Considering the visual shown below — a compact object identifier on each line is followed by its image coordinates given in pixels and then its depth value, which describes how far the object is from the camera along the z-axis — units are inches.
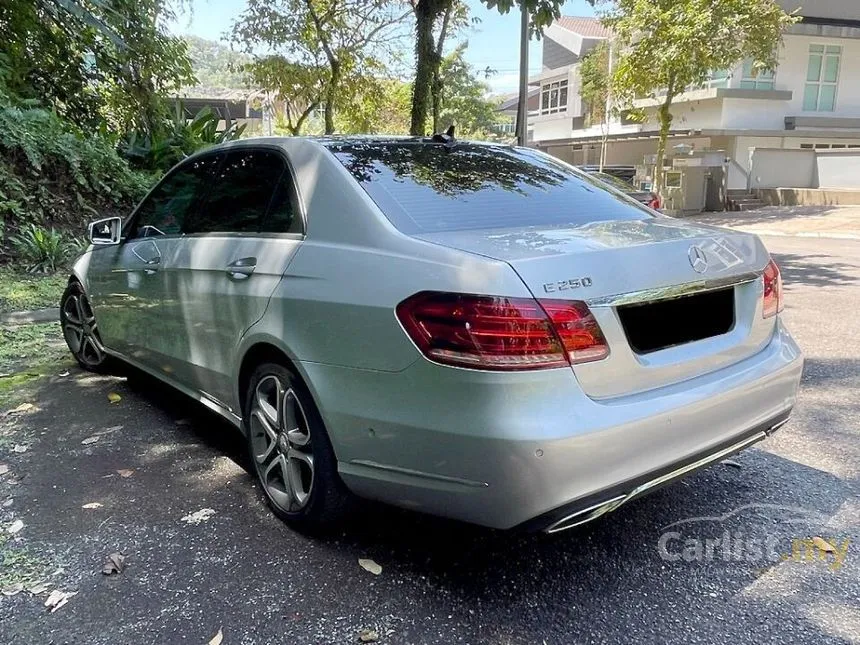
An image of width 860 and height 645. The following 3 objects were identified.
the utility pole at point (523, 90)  511.7
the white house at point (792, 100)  950.4
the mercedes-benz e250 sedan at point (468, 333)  82.5
